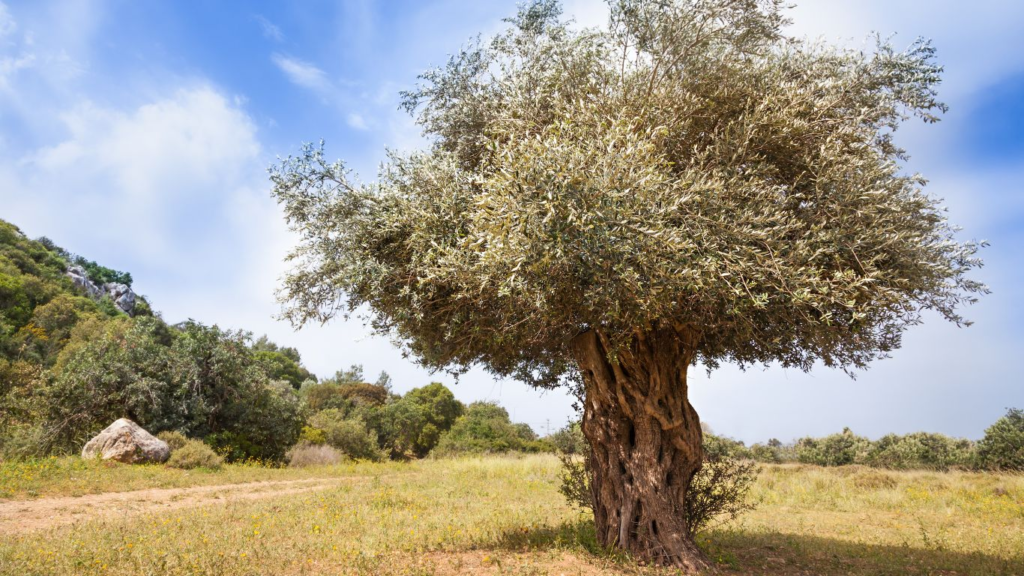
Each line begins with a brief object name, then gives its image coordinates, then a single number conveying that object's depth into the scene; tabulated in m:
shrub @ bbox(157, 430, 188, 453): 22.14
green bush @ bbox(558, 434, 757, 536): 9.48
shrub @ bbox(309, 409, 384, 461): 33.69
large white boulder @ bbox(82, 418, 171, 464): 19.62
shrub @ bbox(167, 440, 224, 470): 20.69
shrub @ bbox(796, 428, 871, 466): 35.25
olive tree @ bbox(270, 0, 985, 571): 6.26
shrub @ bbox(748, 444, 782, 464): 38.27
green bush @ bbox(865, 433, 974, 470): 29.16
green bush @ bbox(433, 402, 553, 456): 41.72
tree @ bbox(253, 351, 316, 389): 77.46
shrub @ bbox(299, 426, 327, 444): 30.34
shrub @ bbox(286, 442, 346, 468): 27.45
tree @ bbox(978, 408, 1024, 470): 25.75
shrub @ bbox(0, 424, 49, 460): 20.22
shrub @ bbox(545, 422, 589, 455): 30.38
